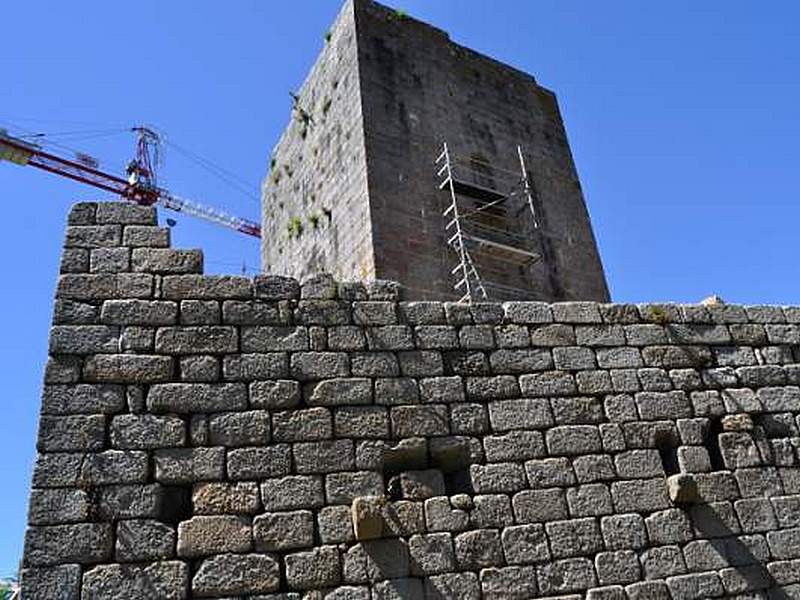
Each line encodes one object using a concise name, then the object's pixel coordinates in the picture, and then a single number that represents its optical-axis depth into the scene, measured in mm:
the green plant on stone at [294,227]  11696
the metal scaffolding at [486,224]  9883
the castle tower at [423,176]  9727
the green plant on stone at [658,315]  5633
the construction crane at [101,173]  33656
